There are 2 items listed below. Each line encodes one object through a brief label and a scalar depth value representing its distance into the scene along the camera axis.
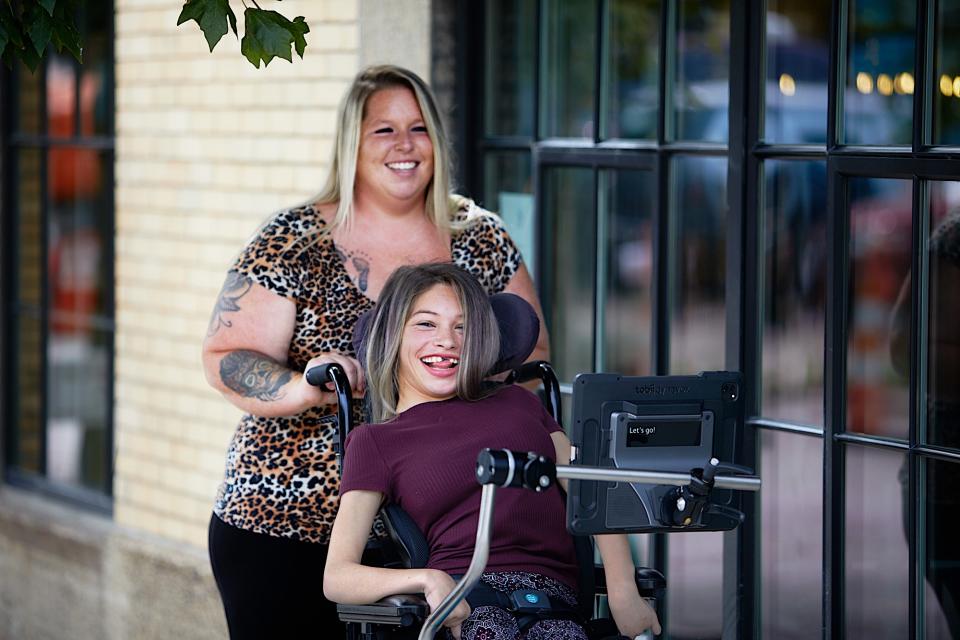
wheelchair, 6.11
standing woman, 8.40
